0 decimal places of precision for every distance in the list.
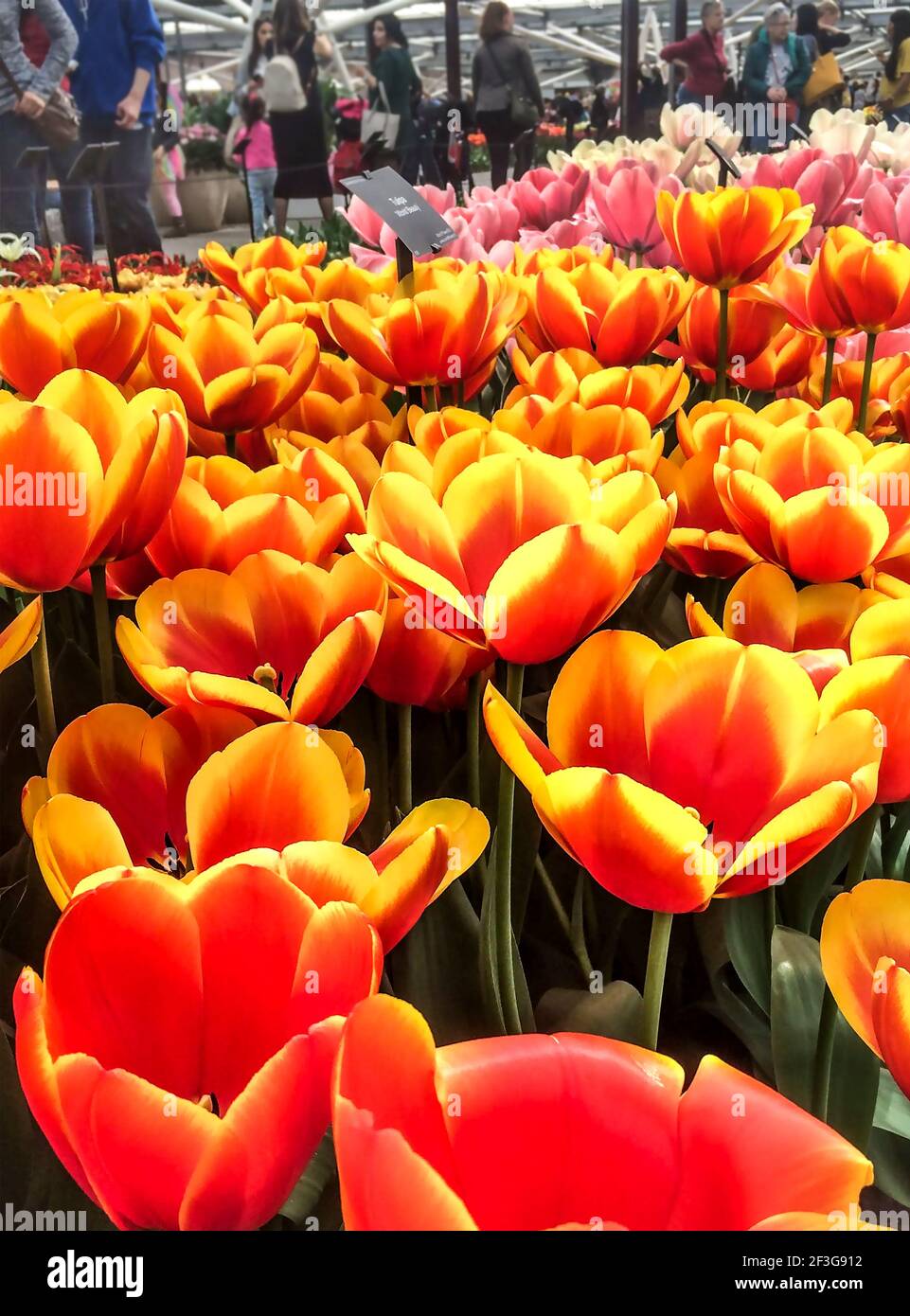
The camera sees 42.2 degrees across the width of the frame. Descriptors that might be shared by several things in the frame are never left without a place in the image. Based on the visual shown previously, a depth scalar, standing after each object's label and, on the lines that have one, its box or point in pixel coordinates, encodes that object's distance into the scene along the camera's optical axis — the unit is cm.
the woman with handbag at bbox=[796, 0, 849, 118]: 420
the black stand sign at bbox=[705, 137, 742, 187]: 101
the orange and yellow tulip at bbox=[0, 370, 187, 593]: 44
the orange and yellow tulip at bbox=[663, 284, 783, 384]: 96
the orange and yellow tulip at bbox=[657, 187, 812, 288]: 88
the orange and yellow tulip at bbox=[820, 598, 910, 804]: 36
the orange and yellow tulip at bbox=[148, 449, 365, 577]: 49
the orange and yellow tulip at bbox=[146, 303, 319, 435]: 70
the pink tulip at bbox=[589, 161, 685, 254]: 151
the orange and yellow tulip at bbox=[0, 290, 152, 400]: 68
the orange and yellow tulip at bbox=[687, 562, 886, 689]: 48
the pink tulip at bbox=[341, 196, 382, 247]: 152
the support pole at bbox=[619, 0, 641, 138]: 577
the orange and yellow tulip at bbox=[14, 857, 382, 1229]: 25
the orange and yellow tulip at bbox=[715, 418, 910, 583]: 50
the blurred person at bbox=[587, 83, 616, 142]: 800
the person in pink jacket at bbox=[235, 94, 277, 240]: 521
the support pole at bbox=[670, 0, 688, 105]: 627
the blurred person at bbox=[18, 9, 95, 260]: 424
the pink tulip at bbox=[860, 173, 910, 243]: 139
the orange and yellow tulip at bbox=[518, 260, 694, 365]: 86
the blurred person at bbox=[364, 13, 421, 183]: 503
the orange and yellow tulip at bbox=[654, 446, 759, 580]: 58
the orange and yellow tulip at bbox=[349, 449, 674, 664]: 39
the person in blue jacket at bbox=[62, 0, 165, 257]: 376
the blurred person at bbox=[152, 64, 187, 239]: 600
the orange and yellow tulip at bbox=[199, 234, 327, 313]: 108
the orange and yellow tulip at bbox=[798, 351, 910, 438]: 88
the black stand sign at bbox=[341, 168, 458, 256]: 80
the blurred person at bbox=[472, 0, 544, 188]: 430
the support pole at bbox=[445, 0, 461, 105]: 670
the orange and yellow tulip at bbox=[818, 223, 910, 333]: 83
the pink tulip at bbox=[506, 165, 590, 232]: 175
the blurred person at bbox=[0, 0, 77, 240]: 353
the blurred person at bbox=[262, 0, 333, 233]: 445
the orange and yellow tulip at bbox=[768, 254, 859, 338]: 86
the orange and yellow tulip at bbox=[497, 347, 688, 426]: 69
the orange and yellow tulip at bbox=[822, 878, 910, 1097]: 33
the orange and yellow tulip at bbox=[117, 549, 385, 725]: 45
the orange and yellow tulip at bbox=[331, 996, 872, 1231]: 25
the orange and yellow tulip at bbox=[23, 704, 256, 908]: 40
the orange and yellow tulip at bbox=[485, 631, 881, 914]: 32
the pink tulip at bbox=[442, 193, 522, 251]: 161
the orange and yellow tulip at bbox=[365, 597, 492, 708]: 45
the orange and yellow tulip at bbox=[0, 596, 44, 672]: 41
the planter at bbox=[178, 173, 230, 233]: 784
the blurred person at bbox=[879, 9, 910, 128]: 386
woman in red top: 417
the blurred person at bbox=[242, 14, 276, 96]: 471
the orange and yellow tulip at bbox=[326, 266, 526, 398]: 75
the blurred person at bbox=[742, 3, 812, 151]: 414
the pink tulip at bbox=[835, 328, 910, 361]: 107
